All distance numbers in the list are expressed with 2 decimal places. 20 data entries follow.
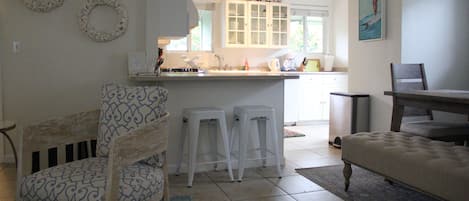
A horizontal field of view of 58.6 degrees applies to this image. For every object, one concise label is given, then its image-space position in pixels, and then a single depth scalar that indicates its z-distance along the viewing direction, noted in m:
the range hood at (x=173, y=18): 3.69
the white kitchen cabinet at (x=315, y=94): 6.50
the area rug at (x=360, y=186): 3.05
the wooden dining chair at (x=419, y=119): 3.39
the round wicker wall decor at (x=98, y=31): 3.56
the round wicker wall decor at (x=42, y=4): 3.52
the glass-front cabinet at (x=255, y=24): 6.46
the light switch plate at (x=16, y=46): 3.60
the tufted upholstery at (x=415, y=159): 2.20
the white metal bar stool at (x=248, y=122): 3.45
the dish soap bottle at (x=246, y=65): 6.83
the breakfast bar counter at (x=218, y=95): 3.61
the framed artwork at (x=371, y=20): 4.50
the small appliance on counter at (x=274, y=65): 6.87
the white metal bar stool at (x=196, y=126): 3.32
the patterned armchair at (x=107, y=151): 1.90
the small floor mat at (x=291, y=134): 5.64
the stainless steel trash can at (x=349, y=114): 4.69
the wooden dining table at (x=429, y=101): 2.76
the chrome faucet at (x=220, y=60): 6.72
